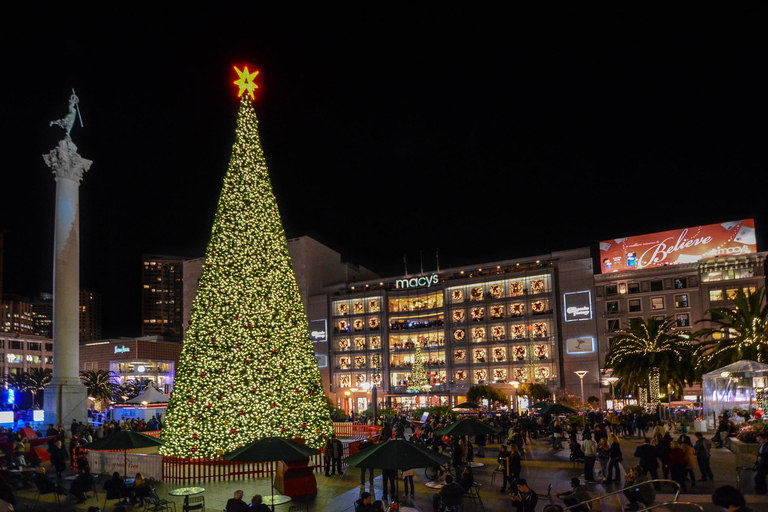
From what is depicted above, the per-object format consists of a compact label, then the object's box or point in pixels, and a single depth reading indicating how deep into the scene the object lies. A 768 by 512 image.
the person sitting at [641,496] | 13.37
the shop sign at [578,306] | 75.00
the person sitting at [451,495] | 13.63
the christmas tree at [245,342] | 20.39
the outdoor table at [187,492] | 14.87
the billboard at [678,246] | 70.38
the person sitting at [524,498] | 12.63
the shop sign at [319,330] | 90.38
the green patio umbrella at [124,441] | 17.34
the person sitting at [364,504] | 12.30
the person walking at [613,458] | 18.78
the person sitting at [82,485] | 17.02
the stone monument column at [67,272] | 39.25
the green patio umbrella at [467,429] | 20.12
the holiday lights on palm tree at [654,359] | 41.78
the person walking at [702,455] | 17.73
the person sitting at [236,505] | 12.38
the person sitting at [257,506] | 11.92
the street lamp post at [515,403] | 75.32
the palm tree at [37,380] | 85.44
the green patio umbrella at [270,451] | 14.12
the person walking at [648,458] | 16.44
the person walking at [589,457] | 19.50
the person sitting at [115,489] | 15.92
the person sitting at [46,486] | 16.91
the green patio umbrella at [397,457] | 12.69
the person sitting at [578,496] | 12.16
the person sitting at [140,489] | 15.80
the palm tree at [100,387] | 79.12
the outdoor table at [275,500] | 13.83
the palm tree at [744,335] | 33.97
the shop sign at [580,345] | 74.19
